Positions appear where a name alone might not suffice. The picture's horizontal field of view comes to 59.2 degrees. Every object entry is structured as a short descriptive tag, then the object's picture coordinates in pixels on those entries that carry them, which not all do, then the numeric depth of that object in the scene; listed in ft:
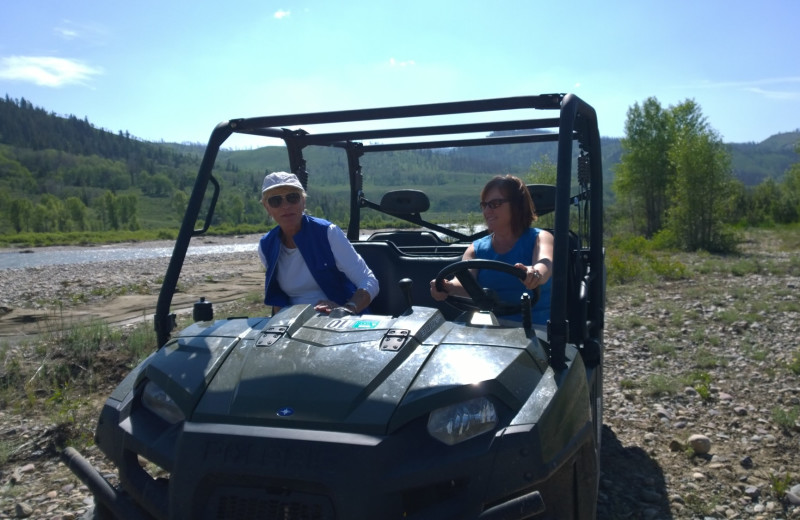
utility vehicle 6.91
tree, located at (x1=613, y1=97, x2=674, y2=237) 125.39
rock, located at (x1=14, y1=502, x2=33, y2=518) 12.36
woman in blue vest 12.75
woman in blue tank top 12.19
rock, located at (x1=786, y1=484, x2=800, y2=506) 12.17
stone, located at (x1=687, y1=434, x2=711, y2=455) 14.64
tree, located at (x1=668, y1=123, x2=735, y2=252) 79.46
